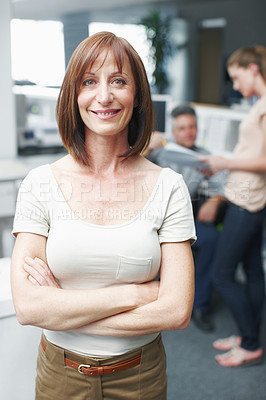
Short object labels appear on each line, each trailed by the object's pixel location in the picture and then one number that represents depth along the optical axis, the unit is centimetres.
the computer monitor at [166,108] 243
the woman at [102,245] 90
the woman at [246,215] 188
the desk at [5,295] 119
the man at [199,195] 196
